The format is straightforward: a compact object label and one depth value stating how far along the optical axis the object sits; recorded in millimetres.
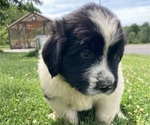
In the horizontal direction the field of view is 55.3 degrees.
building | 17834
